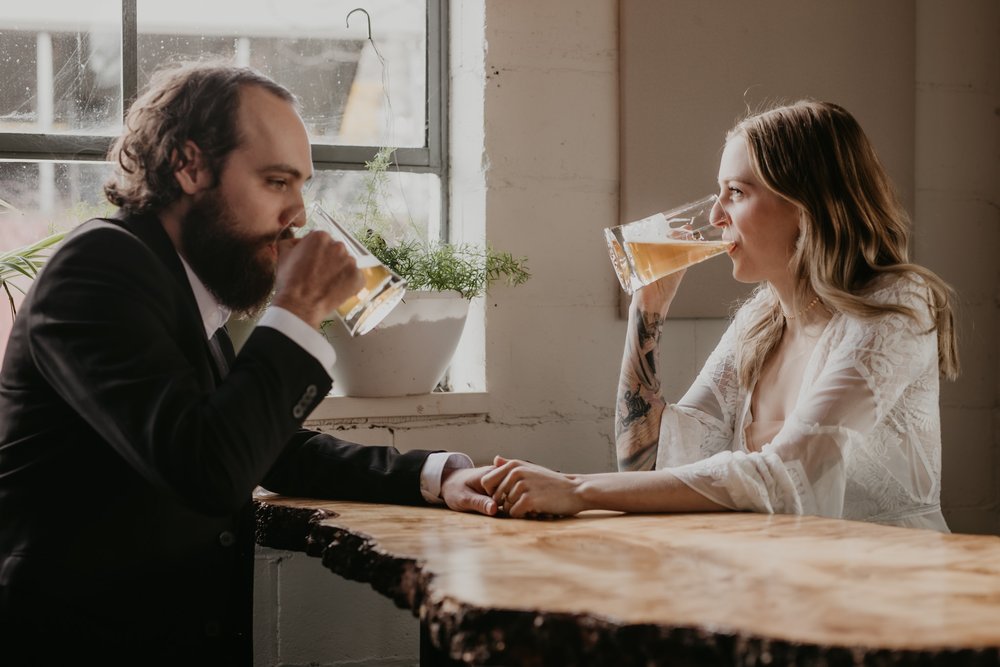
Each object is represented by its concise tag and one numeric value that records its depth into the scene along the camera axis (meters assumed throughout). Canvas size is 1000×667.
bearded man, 1.31
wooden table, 0.96
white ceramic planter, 2.31
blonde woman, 1.65
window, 2.35
